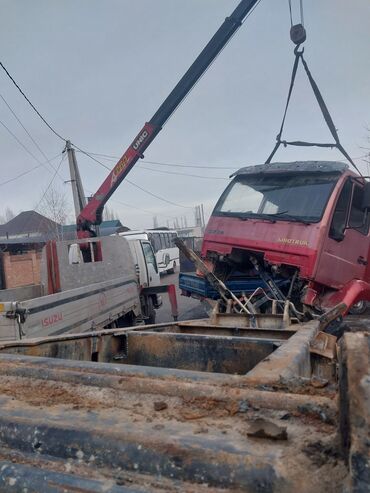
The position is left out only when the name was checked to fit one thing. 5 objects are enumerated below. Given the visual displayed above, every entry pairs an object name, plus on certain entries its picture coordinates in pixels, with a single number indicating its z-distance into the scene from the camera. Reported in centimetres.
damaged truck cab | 617
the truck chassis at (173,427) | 102
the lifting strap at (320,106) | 750
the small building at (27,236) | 2078
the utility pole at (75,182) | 1879
